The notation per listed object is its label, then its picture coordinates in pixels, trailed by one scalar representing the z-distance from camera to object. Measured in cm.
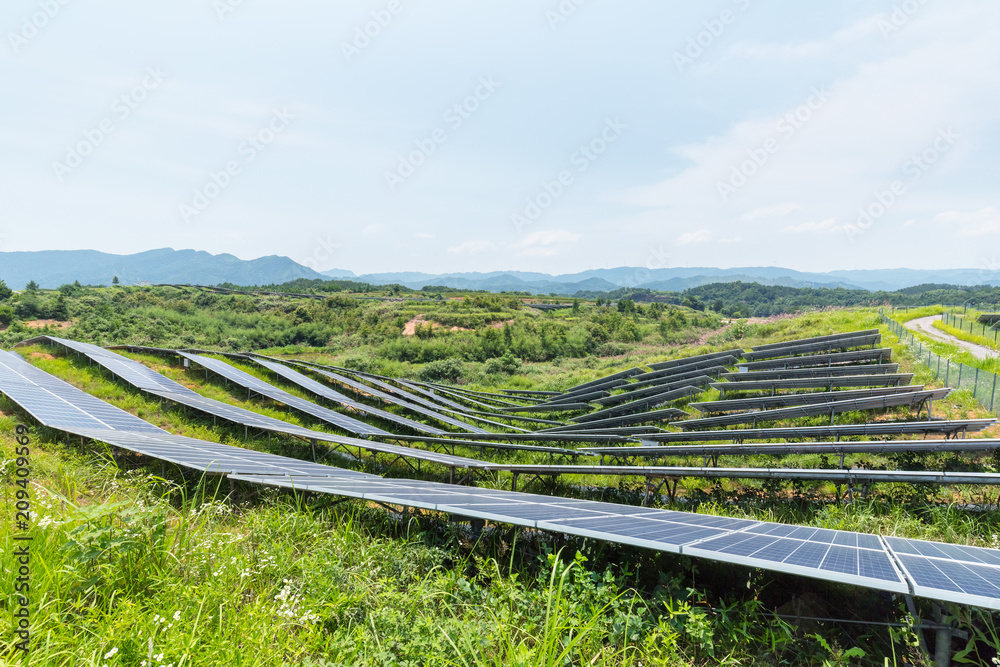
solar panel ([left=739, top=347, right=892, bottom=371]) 1741
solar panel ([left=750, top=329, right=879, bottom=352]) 2056
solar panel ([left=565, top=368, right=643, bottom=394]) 2380
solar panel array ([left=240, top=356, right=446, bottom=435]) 1547
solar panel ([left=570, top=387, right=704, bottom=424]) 1748
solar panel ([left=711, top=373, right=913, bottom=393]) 1345
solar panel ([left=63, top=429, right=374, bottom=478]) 699
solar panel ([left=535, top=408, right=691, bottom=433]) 1505
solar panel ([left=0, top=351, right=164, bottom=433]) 1011
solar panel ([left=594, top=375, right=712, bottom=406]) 1842
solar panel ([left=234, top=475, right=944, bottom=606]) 323
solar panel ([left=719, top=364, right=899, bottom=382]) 1552
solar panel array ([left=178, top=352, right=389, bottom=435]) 1453
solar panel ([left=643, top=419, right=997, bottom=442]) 875
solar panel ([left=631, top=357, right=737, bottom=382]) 2212
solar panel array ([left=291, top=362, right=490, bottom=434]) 1698
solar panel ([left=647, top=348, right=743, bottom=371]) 2342
